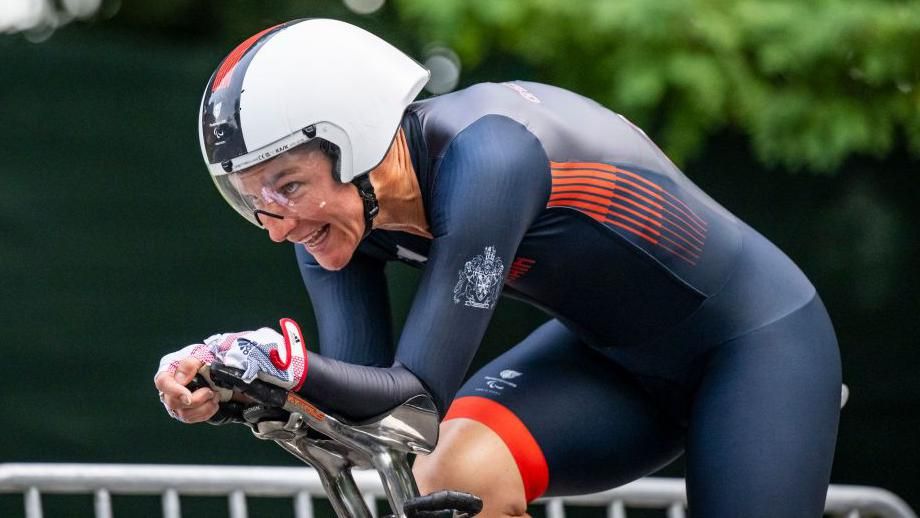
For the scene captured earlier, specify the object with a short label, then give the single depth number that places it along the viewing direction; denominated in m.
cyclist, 5.68
